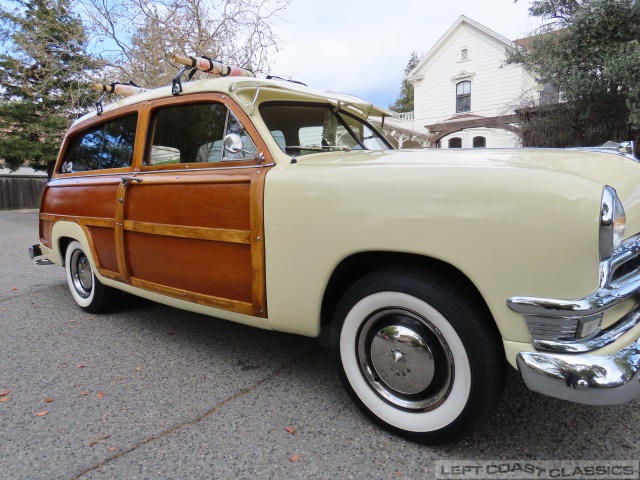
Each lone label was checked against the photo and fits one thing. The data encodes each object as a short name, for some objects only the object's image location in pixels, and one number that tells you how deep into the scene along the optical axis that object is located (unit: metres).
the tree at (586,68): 9.70
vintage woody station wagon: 1.54
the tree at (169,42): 11.18
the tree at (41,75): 12.09
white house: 17.61
